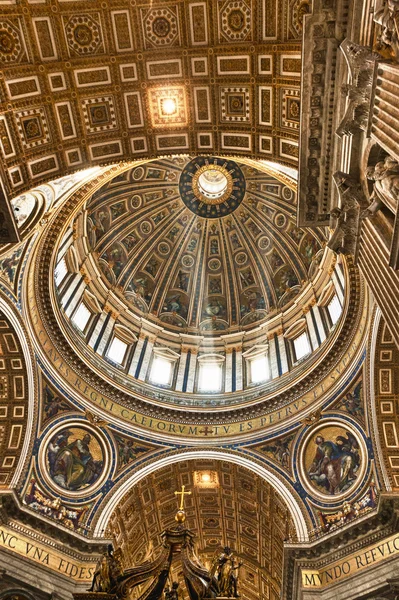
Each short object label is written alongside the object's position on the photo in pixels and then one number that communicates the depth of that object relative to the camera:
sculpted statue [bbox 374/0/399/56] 8.01
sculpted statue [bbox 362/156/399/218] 9.12
